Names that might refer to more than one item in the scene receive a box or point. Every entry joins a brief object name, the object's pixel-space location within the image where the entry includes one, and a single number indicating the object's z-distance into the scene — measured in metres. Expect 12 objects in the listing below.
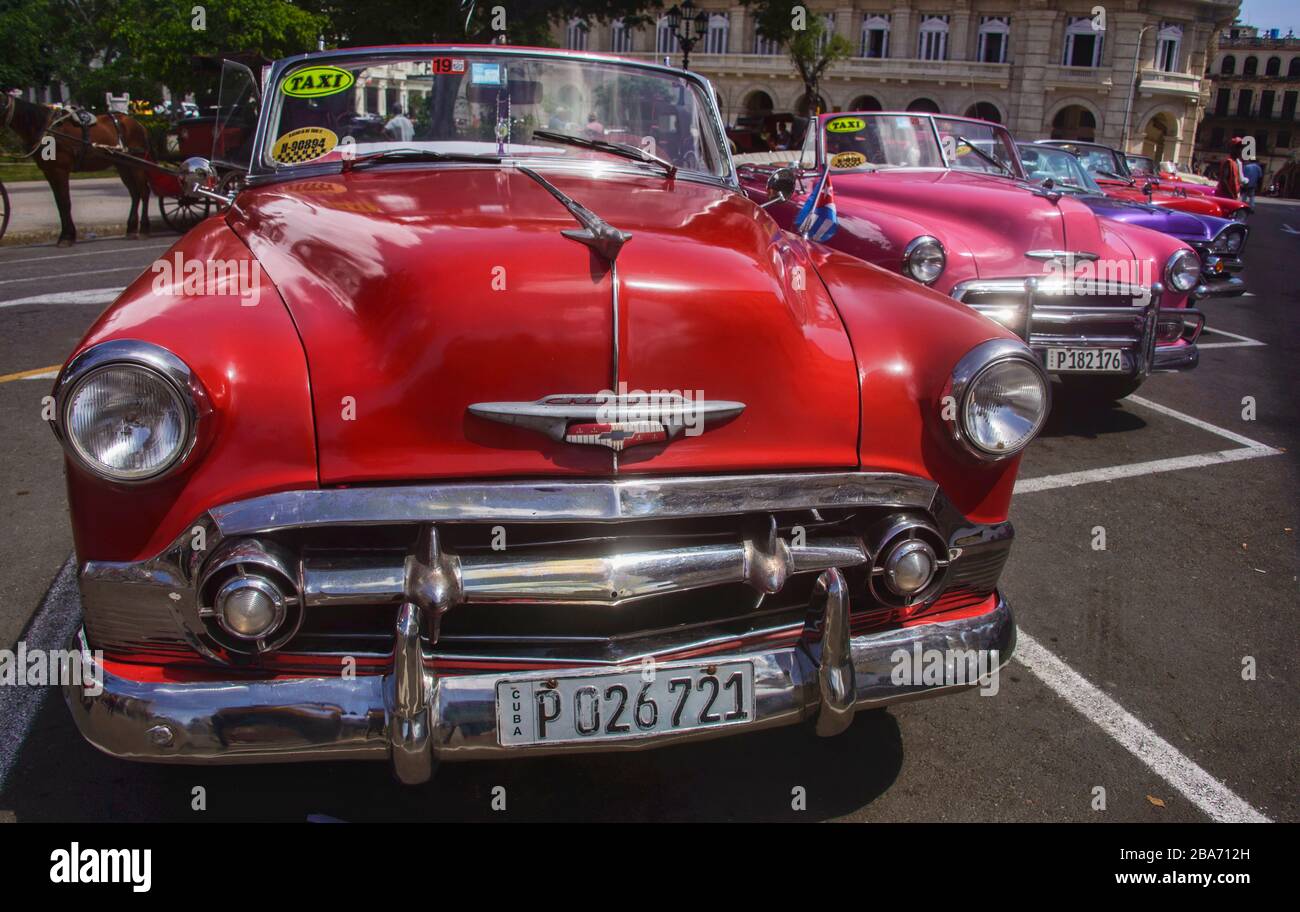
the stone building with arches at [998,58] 51.44
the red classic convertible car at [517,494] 2.02
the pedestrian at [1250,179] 24.30
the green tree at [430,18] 19.08
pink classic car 5.71
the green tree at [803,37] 27.89
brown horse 12.06
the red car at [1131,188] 11.45
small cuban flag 3.64
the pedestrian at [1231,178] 18.16
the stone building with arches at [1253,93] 84.88
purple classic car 8.79
